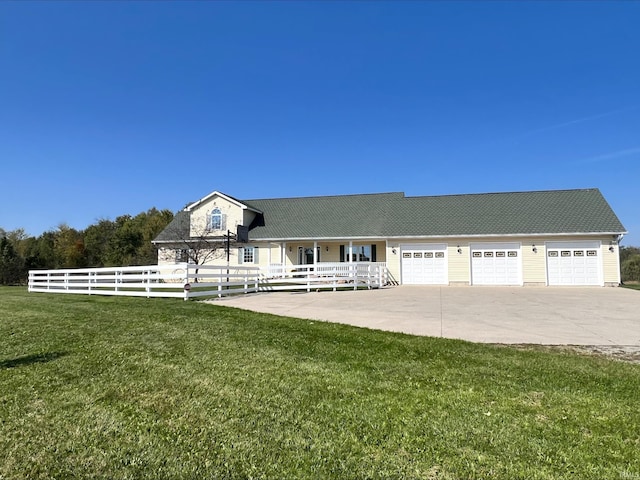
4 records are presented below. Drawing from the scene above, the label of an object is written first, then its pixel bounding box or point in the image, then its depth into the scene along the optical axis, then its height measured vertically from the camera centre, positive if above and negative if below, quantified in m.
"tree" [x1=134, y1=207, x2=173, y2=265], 38.87 +3.99
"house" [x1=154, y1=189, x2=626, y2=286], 20.19 +1.23
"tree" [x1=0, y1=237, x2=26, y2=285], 28.72 -0.26
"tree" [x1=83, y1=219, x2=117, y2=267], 44.84 +2.49
